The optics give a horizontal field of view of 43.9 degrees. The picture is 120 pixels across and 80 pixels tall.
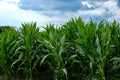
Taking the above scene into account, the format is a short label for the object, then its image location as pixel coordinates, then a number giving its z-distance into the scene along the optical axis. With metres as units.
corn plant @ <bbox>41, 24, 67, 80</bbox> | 2.49
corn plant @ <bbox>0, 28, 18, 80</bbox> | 2.85
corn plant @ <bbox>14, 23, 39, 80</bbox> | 2.70
